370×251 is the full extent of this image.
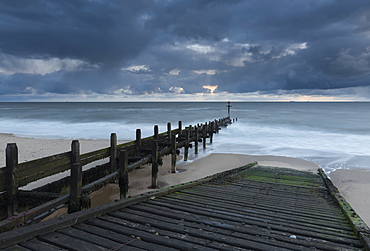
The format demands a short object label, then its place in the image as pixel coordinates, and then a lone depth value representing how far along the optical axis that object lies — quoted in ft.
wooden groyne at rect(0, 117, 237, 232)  16.72
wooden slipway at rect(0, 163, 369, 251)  10.31
